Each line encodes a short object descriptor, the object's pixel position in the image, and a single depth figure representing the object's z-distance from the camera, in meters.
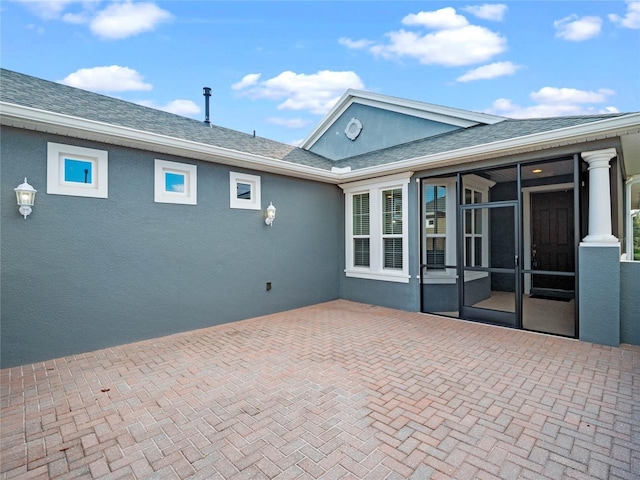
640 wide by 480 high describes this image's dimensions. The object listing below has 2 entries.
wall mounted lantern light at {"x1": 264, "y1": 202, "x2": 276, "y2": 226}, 6.29
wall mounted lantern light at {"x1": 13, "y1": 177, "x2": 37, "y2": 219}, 3.75
